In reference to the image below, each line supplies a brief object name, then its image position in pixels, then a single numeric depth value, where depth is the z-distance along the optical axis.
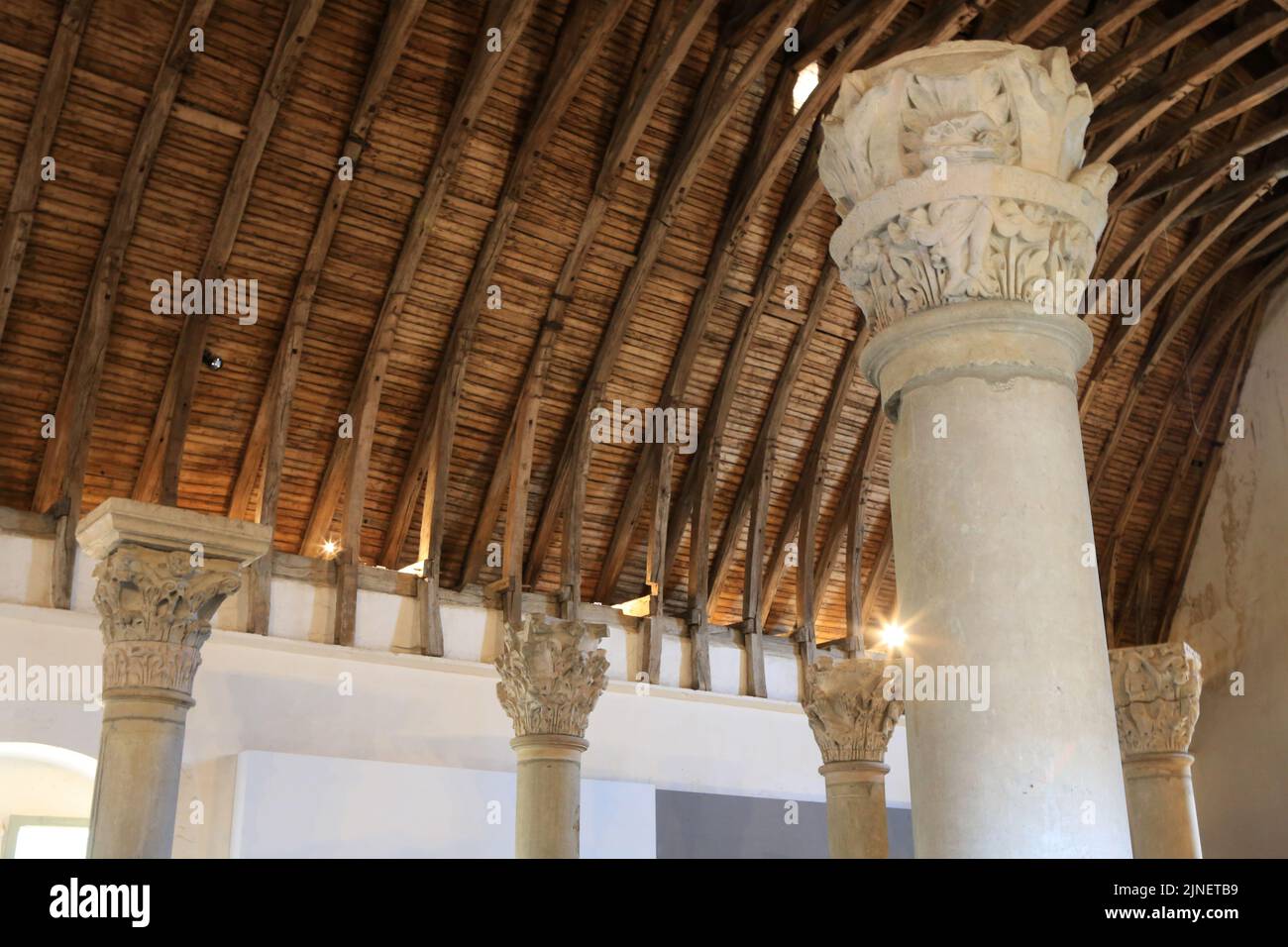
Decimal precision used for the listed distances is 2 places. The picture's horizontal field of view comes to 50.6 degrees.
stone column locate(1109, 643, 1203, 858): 10.24
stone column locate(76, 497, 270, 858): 6.85
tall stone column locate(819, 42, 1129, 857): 3.50
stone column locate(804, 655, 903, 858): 11.05
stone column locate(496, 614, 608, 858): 10.33
